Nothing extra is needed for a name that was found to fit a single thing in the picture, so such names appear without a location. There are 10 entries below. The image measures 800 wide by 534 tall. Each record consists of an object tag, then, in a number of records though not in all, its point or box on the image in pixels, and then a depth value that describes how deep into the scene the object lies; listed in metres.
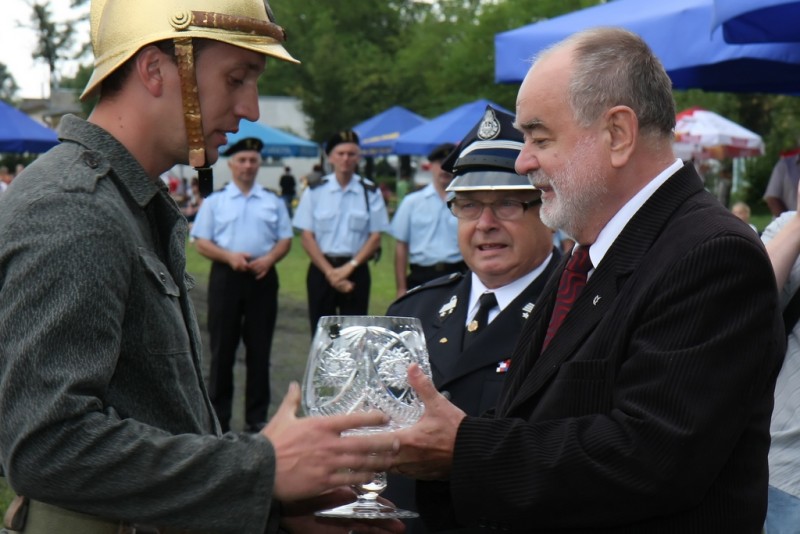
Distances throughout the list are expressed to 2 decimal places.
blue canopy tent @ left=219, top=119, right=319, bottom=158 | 24.96
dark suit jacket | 2.22
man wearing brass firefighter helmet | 2.06
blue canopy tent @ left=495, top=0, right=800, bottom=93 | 6.54
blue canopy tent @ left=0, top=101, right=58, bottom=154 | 14.61
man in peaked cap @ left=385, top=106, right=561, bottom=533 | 3.69
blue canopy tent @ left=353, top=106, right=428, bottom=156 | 31.02
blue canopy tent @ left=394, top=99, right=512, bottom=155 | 18.17
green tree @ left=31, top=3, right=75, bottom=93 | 76.19
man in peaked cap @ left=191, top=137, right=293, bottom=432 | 9.29
